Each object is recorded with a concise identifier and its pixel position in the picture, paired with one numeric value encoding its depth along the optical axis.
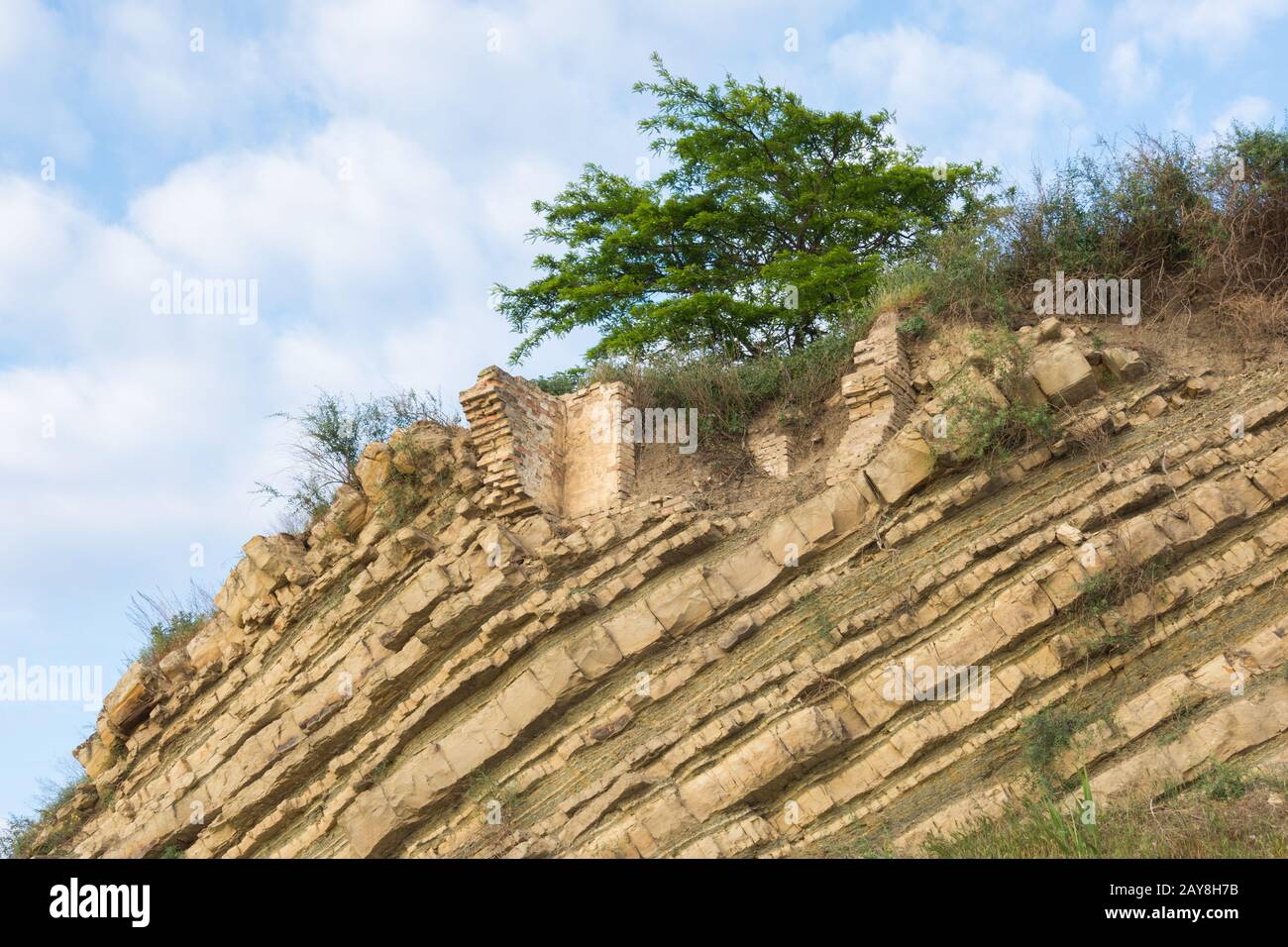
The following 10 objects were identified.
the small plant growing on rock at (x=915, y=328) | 13.54
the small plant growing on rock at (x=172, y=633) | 15.52
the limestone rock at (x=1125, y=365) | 12.38
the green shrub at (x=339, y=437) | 15.82
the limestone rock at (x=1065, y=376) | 12.09
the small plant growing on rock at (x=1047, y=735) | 9.52
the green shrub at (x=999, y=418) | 11.63
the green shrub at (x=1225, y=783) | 8.45
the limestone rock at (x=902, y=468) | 11.89
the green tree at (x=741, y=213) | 18.23
